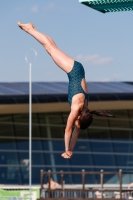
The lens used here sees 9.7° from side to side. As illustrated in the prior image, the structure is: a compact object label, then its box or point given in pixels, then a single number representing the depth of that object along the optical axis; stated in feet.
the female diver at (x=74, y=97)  26.48
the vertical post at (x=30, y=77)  108.33
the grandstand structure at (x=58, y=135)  126.11
